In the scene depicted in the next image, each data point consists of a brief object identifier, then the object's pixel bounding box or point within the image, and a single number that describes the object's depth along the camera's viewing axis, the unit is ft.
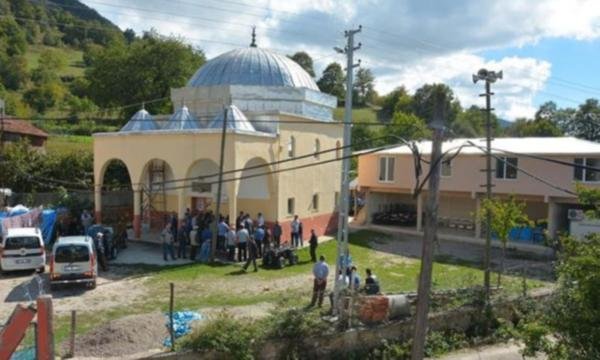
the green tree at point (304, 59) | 300.48
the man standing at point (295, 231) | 90.63
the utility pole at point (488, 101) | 62.95
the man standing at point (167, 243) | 81.28
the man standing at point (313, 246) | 83.51
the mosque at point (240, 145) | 88.58
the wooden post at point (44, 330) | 37.47
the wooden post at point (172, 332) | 41.65
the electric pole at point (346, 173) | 51.85
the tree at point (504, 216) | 69.05
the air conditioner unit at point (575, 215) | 96.29
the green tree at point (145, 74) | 203.21
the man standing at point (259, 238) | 83.10
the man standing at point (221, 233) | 82.34
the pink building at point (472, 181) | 99.04
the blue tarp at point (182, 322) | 45.44
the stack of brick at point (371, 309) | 49.47
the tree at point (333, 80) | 271.69
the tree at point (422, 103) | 234.42
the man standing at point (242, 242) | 80.18
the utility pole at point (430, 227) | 33.87
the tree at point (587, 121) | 254.47
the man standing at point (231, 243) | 80.59
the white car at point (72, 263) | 63.67
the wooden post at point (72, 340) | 41.05
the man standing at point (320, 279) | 56.34
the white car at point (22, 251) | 69.56
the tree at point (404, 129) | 196.26
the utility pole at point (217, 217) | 79.10
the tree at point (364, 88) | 317.69
